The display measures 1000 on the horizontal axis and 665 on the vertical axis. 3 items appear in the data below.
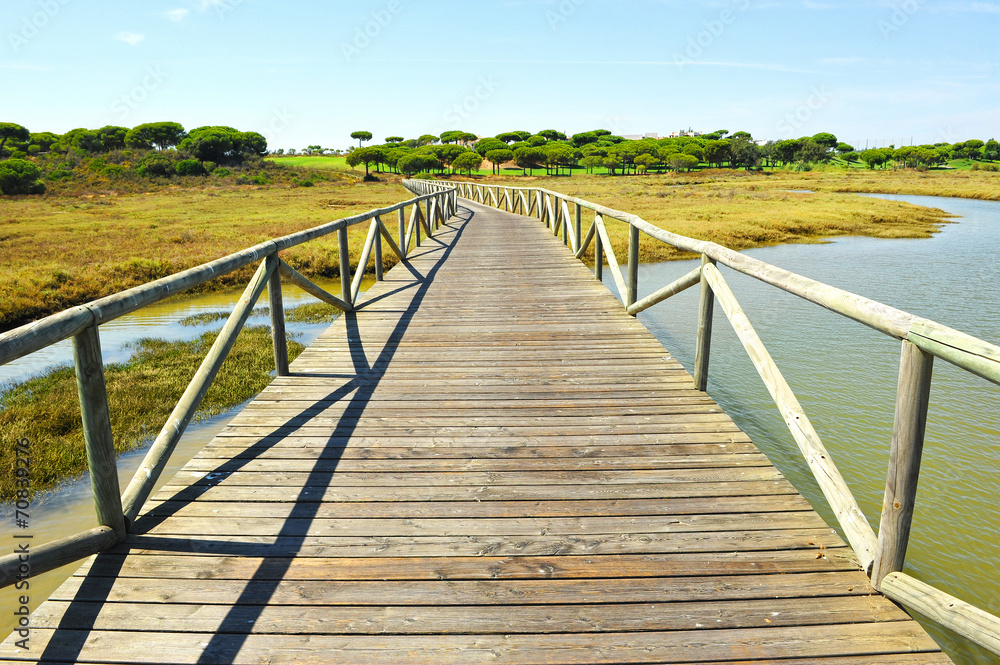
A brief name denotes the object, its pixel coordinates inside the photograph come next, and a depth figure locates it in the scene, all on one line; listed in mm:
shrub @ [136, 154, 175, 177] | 60728
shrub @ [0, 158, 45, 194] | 46750
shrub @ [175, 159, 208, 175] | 63406
